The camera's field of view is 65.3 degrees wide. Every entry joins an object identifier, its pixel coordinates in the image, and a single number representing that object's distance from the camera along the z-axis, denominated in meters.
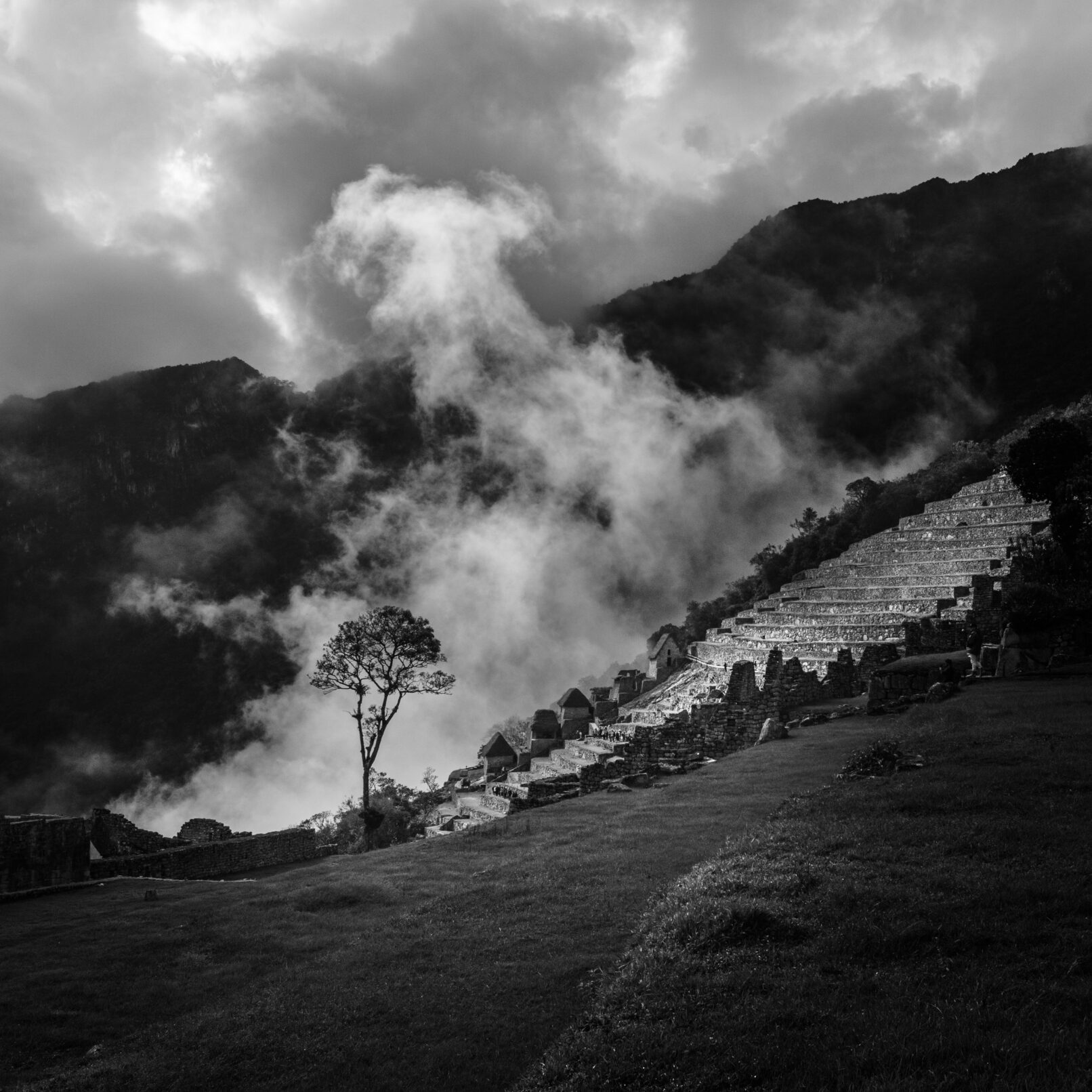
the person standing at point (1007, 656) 22.88
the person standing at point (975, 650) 23.86
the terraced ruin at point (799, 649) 24.36
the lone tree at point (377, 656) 34.38
